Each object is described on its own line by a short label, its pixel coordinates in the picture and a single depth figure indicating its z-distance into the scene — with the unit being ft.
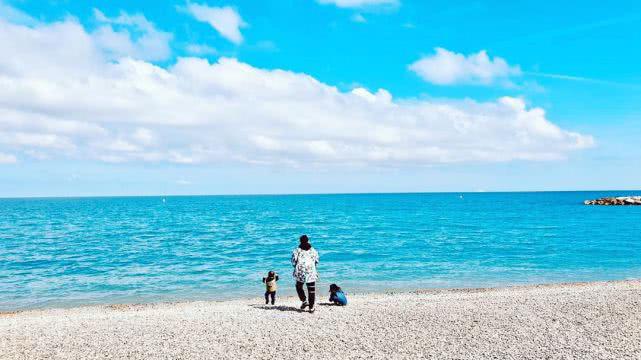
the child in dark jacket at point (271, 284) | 62.03
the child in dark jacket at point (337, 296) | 60.70
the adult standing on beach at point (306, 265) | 54.03
